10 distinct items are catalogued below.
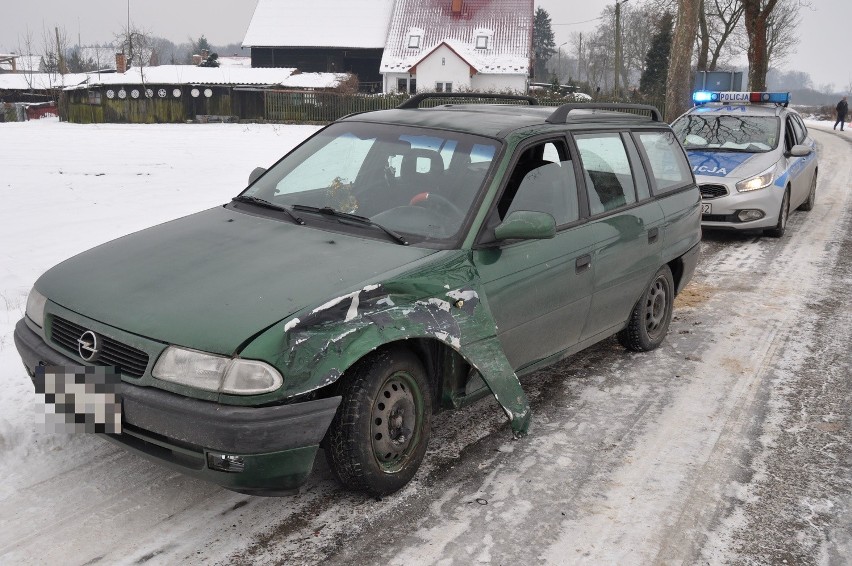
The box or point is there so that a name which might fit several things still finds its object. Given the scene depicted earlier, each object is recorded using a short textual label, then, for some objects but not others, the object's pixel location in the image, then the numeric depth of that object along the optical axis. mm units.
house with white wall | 52219
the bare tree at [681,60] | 18281
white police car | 10422
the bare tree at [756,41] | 27125
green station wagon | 3150
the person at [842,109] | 41188
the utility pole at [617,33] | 42406
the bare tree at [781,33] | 56594
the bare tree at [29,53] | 50938
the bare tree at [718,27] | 43272
